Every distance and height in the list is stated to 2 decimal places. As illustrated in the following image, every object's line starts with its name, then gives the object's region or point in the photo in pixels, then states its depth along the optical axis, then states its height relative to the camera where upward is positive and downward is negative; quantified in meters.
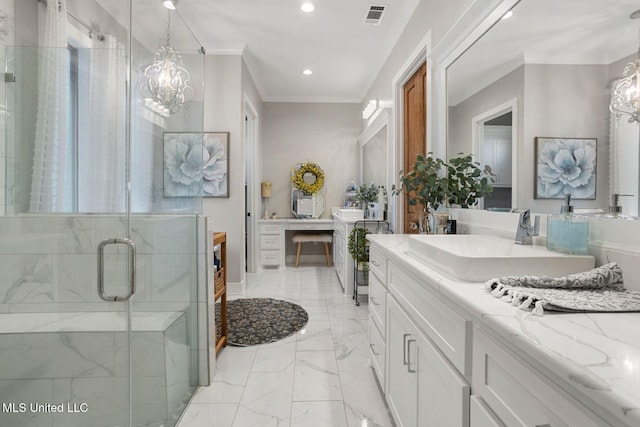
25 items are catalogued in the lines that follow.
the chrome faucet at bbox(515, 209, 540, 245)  1.29 -0.07
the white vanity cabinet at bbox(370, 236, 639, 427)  0.50 -0.32
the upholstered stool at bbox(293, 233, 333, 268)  5.09 -0.46
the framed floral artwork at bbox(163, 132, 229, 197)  1.89 +0.28
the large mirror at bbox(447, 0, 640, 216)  0.98 +0.44
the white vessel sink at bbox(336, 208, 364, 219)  4.45 -0.04
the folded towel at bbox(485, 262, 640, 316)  0.71 -0.20
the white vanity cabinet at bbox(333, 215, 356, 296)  3.78 -0.58
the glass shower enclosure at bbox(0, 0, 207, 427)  1.47 -0.07
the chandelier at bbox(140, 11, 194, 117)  1.78 +0.74
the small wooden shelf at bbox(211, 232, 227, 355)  2.36 -0.57
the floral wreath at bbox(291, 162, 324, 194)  5.39 +0.53
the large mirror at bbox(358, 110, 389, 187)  3.95 +0.83
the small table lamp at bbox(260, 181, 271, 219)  5.32 +0.31
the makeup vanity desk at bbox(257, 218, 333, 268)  5.07 -0.43
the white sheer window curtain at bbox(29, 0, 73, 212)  1.57 +0.39
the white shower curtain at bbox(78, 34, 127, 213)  1.65 +0.37
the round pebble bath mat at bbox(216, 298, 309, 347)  2.67 -1.03
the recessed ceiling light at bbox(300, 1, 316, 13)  2.88 +1.82
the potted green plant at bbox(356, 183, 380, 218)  4.37 +0.22
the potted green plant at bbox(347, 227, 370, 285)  3.44 -0.39
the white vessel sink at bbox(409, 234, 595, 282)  0.95 -0.15
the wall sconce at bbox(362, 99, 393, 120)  3.91 +1.34
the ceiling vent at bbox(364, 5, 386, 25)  2.94 +1.83
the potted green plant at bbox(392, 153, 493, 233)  1.83 +0.16
